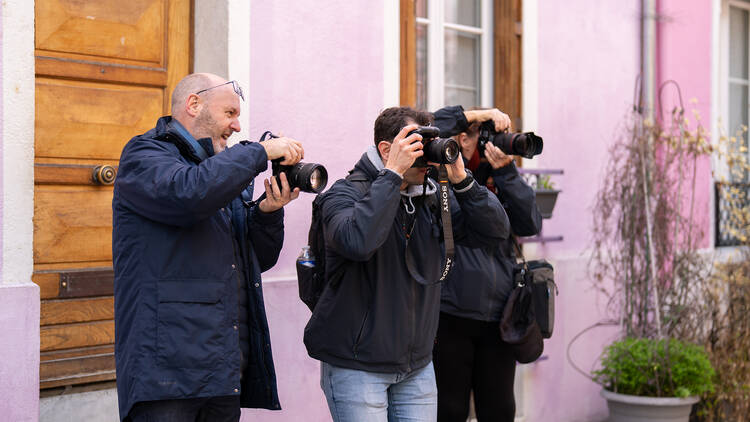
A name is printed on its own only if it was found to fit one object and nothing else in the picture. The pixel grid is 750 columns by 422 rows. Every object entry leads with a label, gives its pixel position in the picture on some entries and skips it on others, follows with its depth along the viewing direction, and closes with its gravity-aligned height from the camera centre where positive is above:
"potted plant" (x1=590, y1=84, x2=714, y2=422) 6.21 -0.32
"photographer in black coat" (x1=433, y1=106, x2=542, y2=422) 4.13 -0.44
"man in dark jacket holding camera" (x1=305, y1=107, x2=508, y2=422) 3.10 -0.26
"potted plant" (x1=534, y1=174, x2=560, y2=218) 6.02 +0.07
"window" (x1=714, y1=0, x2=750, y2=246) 8.22 +1.16
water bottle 3.28 -0.18
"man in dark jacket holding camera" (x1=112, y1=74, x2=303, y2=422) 2.79 -0.19
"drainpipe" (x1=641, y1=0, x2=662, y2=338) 7.11 +1.15
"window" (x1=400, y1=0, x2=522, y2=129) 5.95 +1.00
